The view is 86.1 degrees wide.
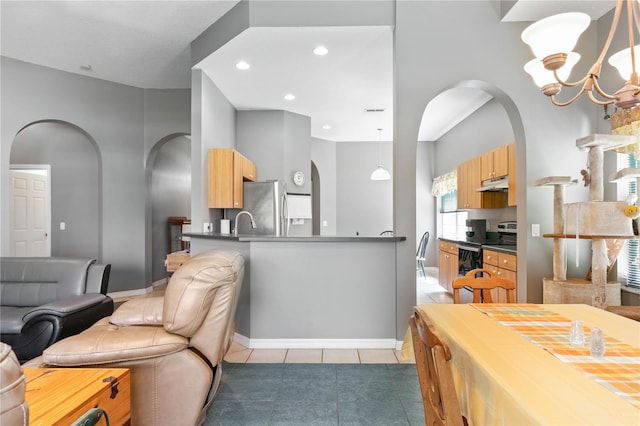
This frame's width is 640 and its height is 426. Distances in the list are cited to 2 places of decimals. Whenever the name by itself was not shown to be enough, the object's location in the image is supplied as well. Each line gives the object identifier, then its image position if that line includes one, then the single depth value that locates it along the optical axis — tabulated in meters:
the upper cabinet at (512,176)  4.12
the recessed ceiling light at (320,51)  3.60
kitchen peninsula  3.20
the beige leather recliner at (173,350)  1.75
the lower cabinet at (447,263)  5.35
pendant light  6.89
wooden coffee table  1.16
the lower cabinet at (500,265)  3.56
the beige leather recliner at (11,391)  0.67
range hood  4.36
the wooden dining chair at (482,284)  2.09
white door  5.06
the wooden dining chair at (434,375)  1.06
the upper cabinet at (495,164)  4.32
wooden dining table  0.91
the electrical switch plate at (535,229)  3.18
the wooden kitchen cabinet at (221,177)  4.21
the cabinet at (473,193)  5.23
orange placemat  1.04
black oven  4.59
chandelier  1.50
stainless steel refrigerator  4.83
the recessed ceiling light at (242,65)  3.95
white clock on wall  6.01
